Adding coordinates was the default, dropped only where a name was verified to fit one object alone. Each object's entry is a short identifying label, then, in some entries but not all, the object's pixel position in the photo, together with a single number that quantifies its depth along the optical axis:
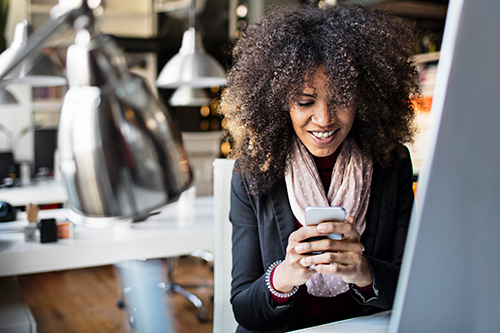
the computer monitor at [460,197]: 0.36
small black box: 1.89
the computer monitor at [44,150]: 3.50
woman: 1.03
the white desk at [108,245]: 1.80
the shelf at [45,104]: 4.33
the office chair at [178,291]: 2.64
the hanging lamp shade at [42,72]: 1.69
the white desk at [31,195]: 2.94
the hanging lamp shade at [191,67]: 2.30
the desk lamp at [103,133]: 0.37
